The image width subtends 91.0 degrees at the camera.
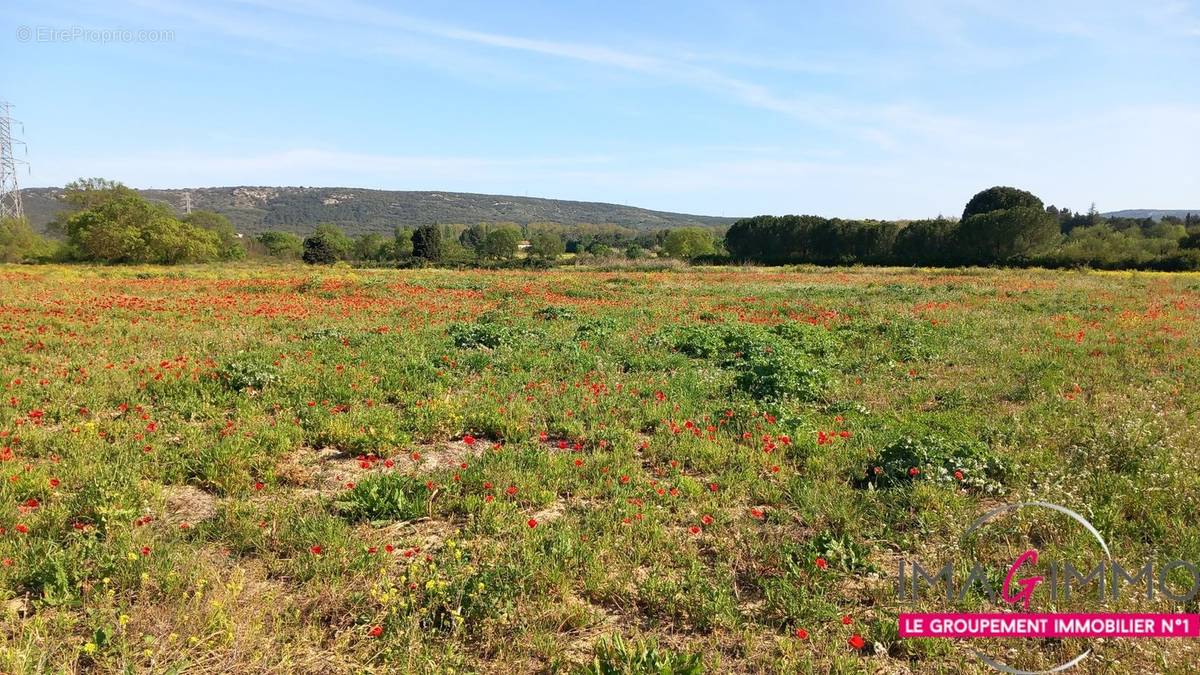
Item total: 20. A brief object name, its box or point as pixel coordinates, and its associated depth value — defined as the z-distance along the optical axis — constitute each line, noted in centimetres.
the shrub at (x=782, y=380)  841
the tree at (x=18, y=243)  5867
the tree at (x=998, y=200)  6966
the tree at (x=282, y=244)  9706
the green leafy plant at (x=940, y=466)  532
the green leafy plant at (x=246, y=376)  795
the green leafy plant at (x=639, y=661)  305
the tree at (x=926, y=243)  5988
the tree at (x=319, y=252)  7838
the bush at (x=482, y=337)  1147
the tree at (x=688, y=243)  10012
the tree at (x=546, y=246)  9581
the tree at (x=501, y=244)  9803
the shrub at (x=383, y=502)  481
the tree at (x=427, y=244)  8381
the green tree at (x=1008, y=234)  5628
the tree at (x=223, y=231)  8125
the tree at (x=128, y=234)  5222
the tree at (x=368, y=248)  10176
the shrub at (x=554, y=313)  1612
